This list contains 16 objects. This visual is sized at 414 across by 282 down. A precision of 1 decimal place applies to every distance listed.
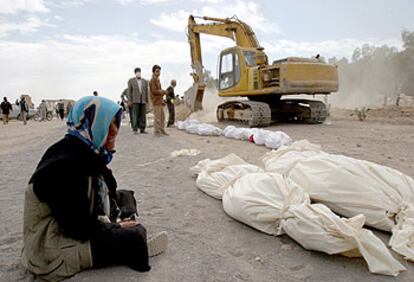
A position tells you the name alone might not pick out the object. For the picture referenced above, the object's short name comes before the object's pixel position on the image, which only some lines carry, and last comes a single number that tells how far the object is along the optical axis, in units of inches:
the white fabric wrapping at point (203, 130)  375.9
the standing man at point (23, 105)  892.2
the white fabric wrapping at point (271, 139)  265.4
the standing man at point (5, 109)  861.8
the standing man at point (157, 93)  351.3
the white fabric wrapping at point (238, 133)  320.8
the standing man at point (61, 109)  1115.3
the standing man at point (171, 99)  471.2
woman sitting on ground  78.1
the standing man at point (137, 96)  367.9
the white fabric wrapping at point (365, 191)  102.3
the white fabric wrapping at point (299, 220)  86.6
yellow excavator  426.0
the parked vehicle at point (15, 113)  1063.6
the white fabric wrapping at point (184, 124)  433.8
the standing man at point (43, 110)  1078.4
